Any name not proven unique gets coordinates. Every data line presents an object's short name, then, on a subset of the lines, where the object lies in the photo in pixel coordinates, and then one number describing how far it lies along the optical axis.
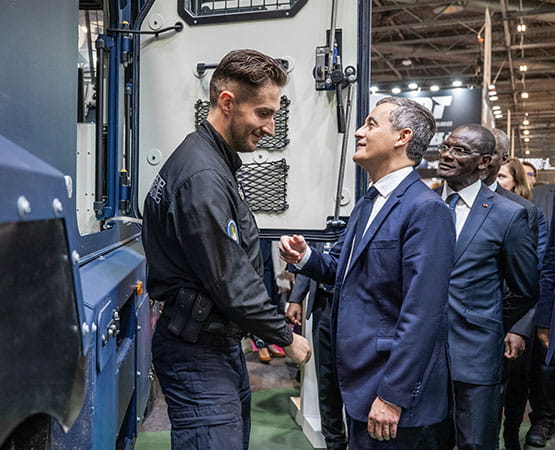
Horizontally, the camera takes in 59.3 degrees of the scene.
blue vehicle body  0.61
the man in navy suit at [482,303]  1.99
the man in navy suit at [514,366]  2.58
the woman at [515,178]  3.18
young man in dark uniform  1.27
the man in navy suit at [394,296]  1.41
